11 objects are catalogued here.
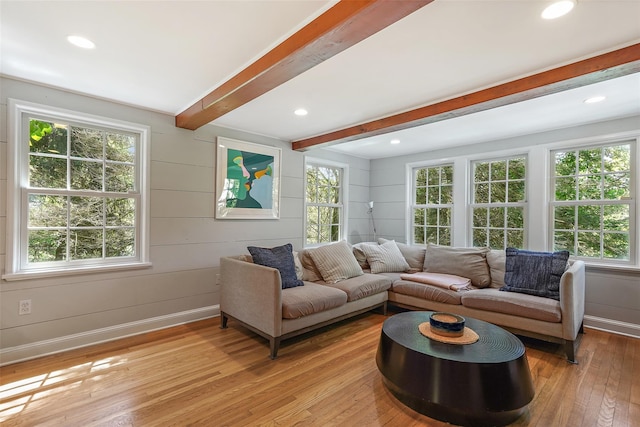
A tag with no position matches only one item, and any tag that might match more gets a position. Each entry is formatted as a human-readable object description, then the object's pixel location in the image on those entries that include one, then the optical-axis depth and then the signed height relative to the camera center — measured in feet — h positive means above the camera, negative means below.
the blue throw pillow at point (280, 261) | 10.24 -1.65
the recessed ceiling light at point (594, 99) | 8.88 +3.58
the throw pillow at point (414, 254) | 13.93 -1.85
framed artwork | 11.91 +1.41
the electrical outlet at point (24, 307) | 8.14 -2.63
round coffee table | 5.66 -3.21
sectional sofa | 8.52 -2.52
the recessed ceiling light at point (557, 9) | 5.02 +3.60
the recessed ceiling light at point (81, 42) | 6.24 +3.62
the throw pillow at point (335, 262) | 11.75 -1.94
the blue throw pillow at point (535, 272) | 9.47 -1.83
